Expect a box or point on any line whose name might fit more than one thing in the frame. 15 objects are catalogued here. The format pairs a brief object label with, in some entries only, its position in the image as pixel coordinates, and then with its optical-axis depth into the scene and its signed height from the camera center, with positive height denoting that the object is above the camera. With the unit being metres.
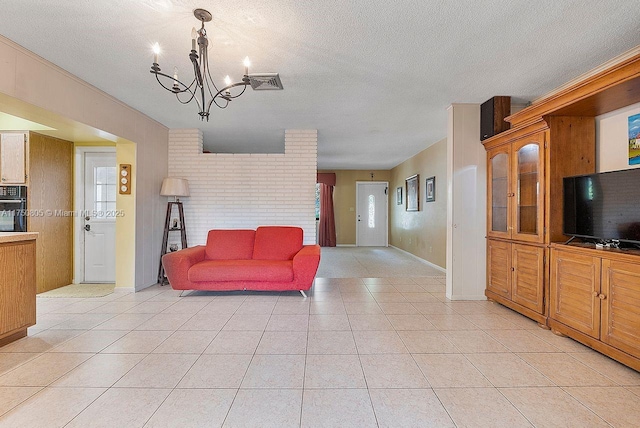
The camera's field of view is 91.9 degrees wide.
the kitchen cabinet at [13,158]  3.92 +0.70
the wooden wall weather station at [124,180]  4.11 +0.45
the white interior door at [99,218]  4.66 -0.06
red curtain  9.21 -0.02
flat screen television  2.22 +0.07
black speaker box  3.49 +1.14
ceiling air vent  2.92 +1.29
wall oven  3.90 +0.07
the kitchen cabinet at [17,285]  2.41 -0.58
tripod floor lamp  4.48 +0.09
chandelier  2.00 +1.29
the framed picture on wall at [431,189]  5.97 +0.50
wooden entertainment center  2.12 -0.20
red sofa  3.78 -0.72
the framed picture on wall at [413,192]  6.89 +0.52
